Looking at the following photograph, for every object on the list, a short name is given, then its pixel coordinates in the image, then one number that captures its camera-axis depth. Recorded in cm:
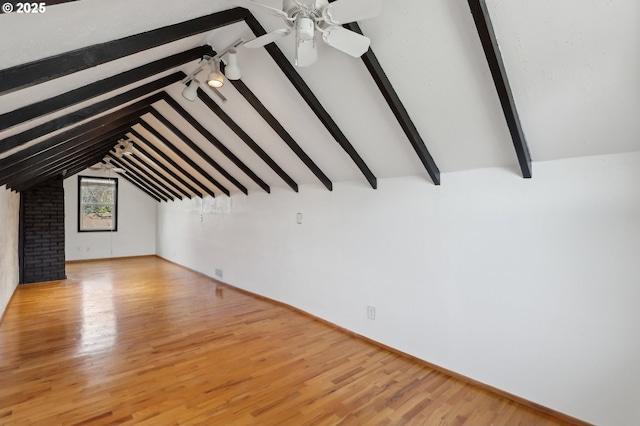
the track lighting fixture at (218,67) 267
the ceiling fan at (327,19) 153
